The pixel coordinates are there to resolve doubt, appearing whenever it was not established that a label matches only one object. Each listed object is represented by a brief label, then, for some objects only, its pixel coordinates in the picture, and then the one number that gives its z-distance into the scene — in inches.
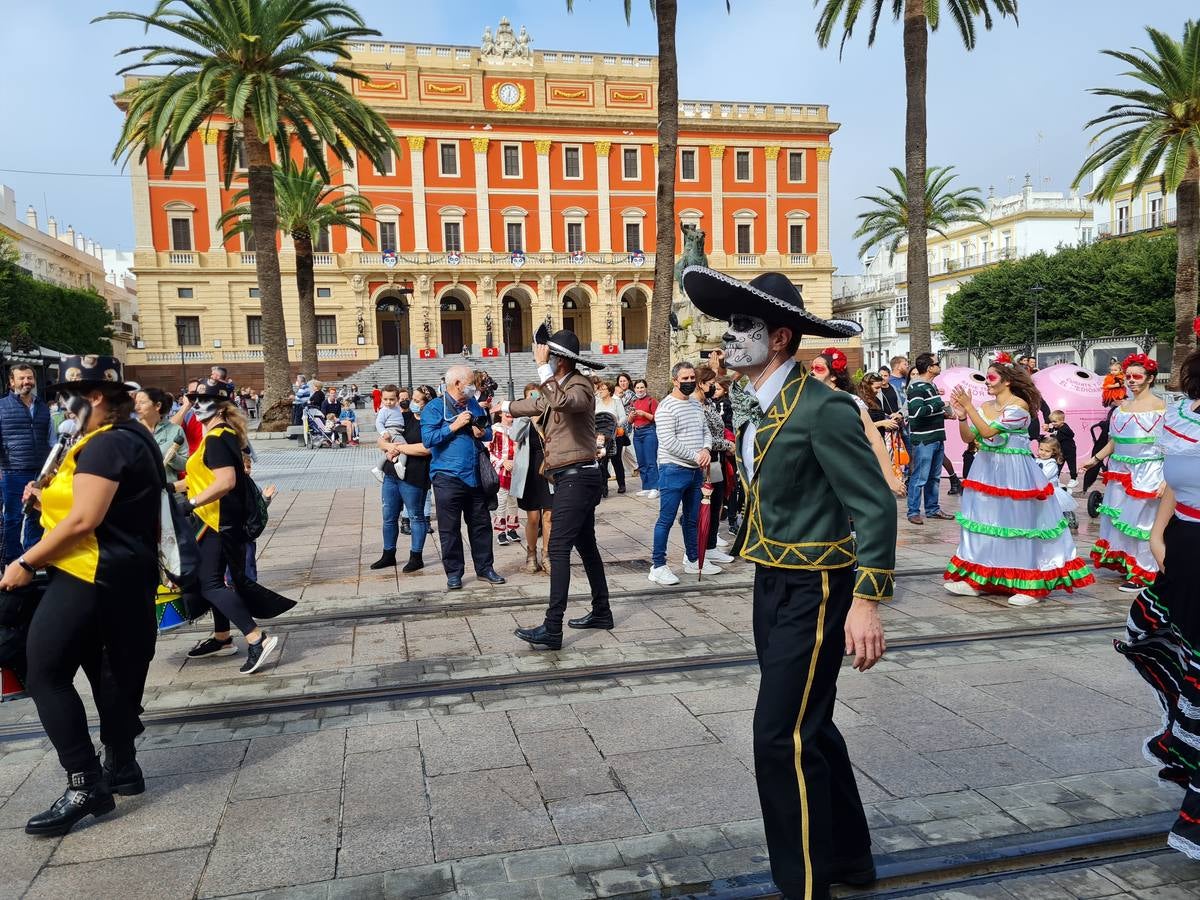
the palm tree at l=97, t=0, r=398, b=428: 818.8
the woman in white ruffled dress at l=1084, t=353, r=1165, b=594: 283.1
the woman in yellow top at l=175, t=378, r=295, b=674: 213.8
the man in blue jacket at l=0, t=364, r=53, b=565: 308.0
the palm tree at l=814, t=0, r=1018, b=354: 731.4
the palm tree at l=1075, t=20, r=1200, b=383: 919.0
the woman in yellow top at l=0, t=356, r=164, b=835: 140.8
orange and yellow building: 1980.8
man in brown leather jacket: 230.5
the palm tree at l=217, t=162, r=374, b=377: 1216.8
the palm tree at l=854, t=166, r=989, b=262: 1608.0
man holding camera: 304.2
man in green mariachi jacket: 104.7
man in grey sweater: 300.4
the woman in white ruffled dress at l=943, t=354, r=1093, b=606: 271.7
